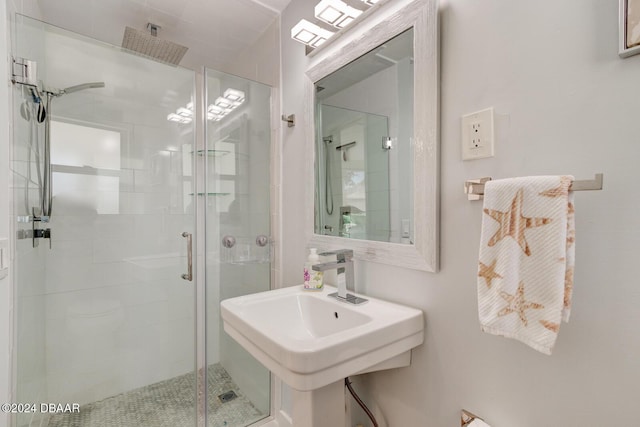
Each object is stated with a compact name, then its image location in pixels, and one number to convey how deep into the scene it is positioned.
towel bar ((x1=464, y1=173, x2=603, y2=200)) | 0.59
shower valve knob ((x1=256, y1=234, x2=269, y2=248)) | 1.82
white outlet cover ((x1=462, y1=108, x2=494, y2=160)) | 0.82
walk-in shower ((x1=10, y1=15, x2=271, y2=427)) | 1.60
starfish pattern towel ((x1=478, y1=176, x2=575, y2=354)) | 0.63
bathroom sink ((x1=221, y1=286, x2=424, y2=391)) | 0.77
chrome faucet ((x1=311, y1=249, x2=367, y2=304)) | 1.14
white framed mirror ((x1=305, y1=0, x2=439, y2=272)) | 0.96
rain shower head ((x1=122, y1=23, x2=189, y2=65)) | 1.74
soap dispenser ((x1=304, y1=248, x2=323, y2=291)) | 1.31
